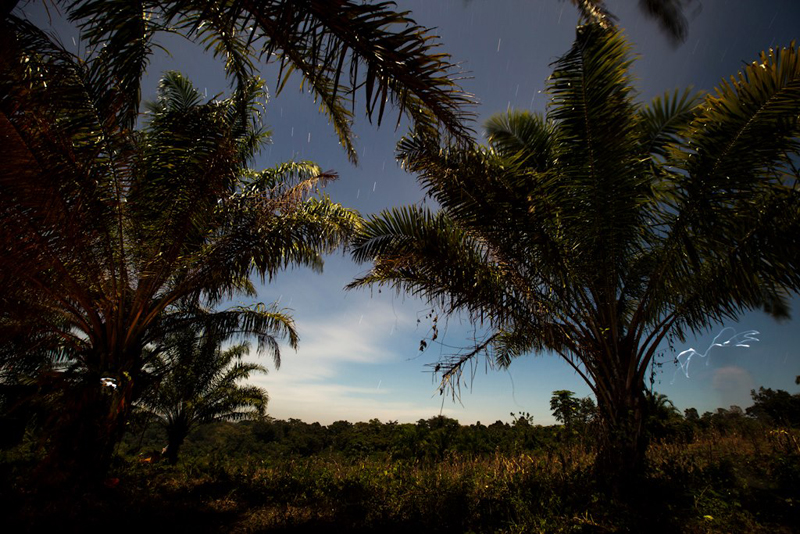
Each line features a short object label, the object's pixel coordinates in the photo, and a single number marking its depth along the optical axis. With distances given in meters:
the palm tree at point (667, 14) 3.16
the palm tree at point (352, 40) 1.90
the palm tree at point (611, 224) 3.52
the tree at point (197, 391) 9.80
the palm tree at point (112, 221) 2.92
